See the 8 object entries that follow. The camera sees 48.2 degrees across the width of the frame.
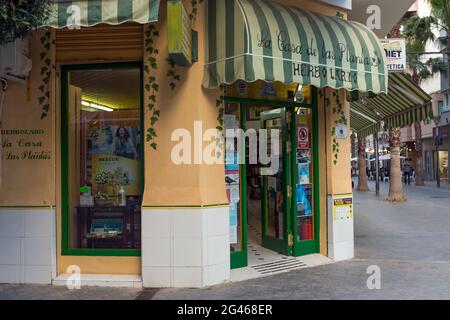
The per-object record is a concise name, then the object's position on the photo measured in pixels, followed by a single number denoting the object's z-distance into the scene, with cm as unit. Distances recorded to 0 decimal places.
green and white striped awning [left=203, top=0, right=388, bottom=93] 621
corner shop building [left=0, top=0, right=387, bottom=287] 656
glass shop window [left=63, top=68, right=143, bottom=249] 723
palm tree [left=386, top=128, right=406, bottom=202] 2014
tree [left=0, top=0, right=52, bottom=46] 495
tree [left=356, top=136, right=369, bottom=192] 2702
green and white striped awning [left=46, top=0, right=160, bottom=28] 602
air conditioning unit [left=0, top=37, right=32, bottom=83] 666
